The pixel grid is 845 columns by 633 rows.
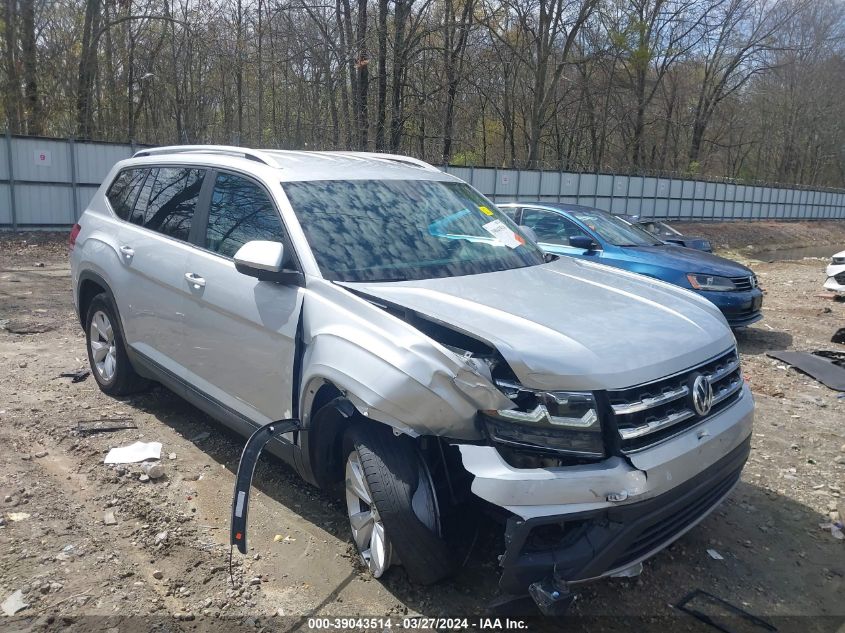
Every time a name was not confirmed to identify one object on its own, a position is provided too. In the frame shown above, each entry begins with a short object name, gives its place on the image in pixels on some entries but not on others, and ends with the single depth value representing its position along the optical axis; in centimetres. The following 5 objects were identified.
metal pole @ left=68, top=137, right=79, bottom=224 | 1733
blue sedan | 822
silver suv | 268
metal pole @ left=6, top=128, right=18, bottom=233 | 1632
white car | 1162
